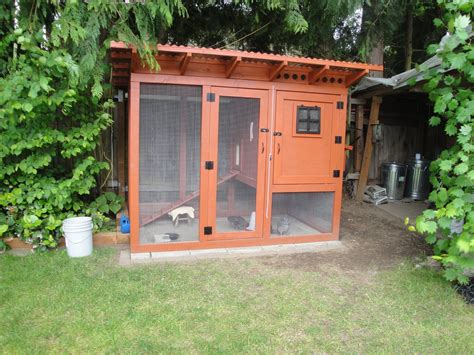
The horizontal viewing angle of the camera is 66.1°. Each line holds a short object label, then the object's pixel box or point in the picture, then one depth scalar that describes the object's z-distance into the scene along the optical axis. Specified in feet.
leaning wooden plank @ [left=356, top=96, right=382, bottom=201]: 22.94
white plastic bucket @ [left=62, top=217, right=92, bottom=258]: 12.69
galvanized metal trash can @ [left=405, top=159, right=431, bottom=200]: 24.44
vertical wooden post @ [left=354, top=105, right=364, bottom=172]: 23.86
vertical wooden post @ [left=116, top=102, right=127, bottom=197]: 16.99
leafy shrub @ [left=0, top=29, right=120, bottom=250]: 11.60
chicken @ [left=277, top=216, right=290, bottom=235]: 14.93
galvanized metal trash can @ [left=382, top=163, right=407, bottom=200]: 24.30
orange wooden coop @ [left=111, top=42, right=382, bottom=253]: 12.75
